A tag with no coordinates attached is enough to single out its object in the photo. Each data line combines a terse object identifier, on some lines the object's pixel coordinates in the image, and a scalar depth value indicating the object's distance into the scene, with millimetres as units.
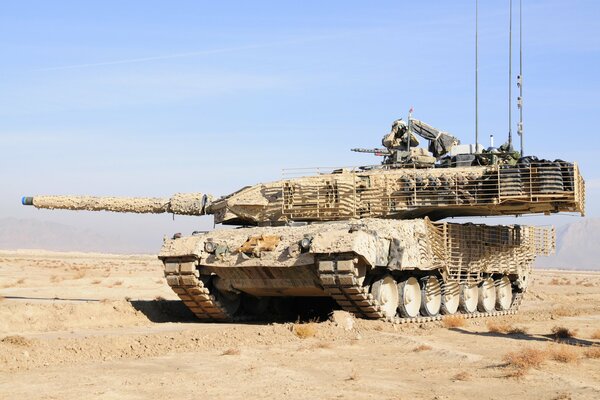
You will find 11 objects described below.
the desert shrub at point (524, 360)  11843
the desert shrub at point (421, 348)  14609
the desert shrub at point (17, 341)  14578
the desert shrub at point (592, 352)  13508
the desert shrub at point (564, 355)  12797
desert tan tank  18188
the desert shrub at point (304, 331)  16609
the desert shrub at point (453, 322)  19750
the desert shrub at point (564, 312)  23947
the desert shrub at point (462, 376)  11555
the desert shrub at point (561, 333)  17177
